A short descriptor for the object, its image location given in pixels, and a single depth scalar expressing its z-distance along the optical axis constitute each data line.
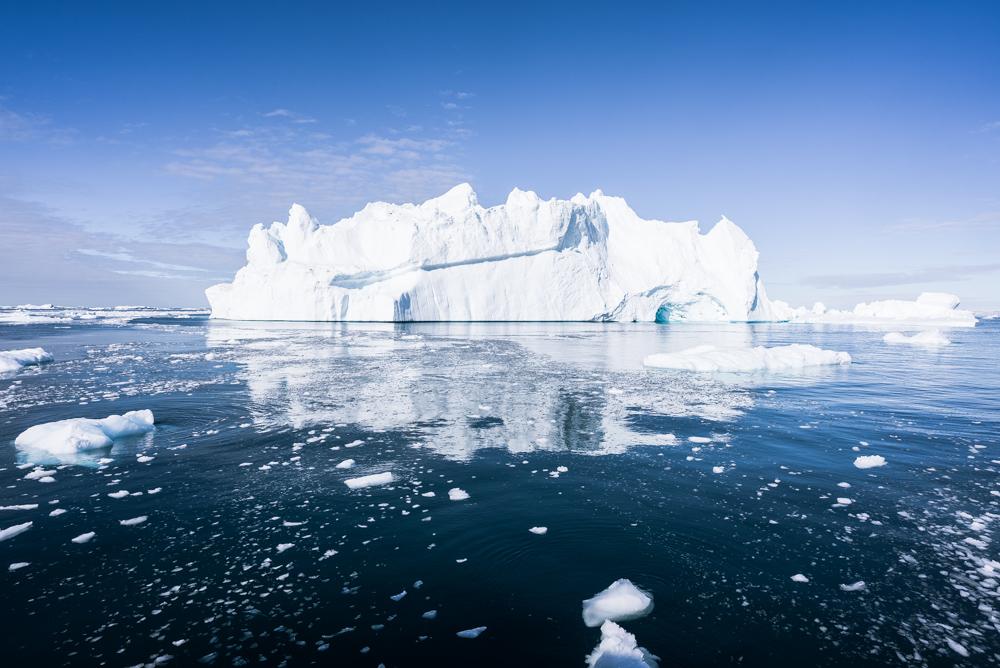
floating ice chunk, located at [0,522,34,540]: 4.69
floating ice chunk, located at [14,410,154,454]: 7.24
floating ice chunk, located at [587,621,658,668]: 3.09
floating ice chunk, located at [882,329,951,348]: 30.33
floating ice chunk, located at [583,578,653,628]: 3.56
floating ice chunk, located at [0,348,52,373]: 16.44
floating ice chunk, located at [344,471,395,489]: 6.04
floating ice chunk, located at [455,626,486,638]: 3.35
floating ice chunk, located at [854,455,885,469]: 6.78
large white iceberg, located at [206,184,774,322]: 48.66
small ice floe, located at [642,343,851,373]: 16.72
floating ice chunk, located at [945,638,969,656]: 3.21
